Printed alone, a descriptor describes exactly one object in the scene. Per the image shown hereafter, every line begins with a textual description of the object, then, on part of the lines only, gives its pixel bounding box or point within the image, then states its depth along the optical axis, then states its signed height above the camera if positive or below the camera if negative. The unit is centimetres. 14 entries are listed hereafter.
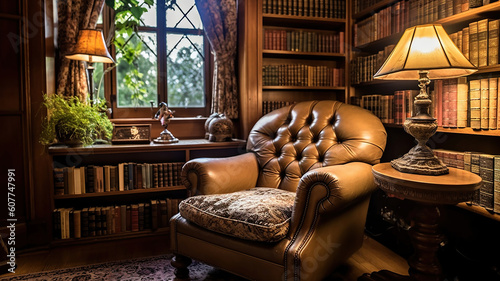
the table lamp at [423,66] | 146 +23
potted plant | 229 +1
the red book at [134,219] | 258 -72
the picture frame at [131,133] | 257 -8
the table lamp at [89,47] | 230 +51
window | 293 +53
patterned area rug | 195 -88
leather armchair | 152 -34
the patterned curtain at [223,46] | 288 +63
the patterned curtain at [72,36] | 251 +63
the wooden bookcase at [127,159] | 242 -29
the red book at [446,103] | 190 +9
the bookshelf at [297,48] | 278 +61
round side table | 136 -31
